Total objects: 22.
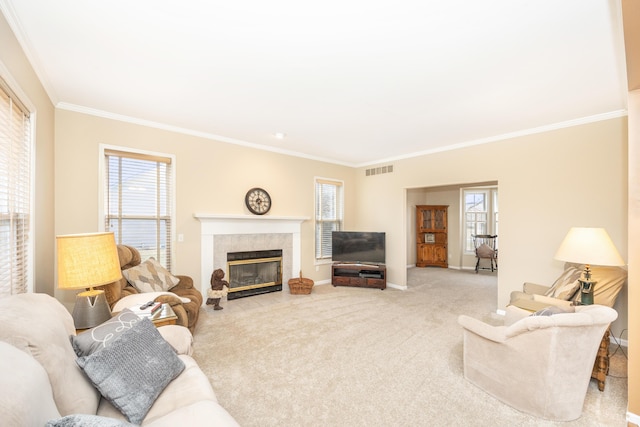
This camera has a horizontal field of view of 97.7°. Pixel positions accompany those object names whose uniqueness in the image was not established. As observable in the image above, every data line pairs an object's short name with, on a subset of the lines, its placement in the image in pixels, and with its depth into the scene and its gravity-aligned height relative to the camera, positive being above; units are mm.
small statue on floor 4088 -1095
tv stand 5527 -1205
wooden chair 7414 -890
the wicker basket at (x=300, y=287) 4934 -1261
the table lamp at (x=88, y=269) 1838 -364
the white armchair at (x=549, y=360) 1822 -999
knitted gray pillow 1304 -776
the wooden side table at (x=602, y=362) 2195 -1191
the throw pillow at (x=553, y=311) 2049 -715
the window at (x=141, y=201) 3611 +194
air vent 5700 +956
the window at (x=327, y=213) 5883 +52
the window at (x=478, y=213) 8000 +64
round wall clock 4758 +256
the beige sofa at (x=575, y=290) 2645 -750
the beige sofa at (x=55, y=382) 838 -608
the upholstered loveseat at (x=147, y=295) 2652 -821
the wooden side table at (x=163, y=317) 2184 -811
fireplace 4652 -1002
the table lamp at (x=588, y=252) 2480 -338
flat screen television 5711 -635
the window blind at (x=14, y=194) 1849 +157
